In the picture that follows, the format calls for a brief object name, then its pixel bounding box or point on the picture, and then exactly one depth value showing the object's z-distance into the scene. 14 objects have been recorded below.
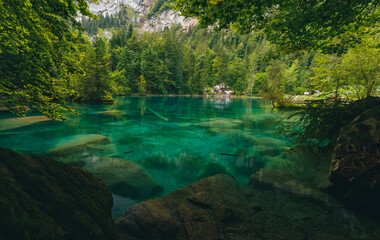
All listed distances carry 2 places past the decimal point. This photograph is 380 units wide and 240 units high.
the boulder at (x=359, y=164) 3.21
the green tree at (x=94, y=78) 24.25
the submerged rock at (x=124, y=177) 4.54
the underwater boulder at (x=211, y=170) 5.88
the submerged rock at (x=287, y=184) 3.91
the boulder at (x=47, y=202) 1.41
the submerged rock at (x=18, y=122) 11.23
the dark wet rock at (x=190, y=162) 6.38
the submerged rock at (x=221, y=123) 13.95
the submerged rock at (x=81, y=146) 7.19
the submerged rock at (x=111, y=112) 18.46
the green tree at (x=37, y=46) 3.14
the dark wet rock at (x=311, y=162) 4.72
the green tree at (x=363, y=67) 12.20
